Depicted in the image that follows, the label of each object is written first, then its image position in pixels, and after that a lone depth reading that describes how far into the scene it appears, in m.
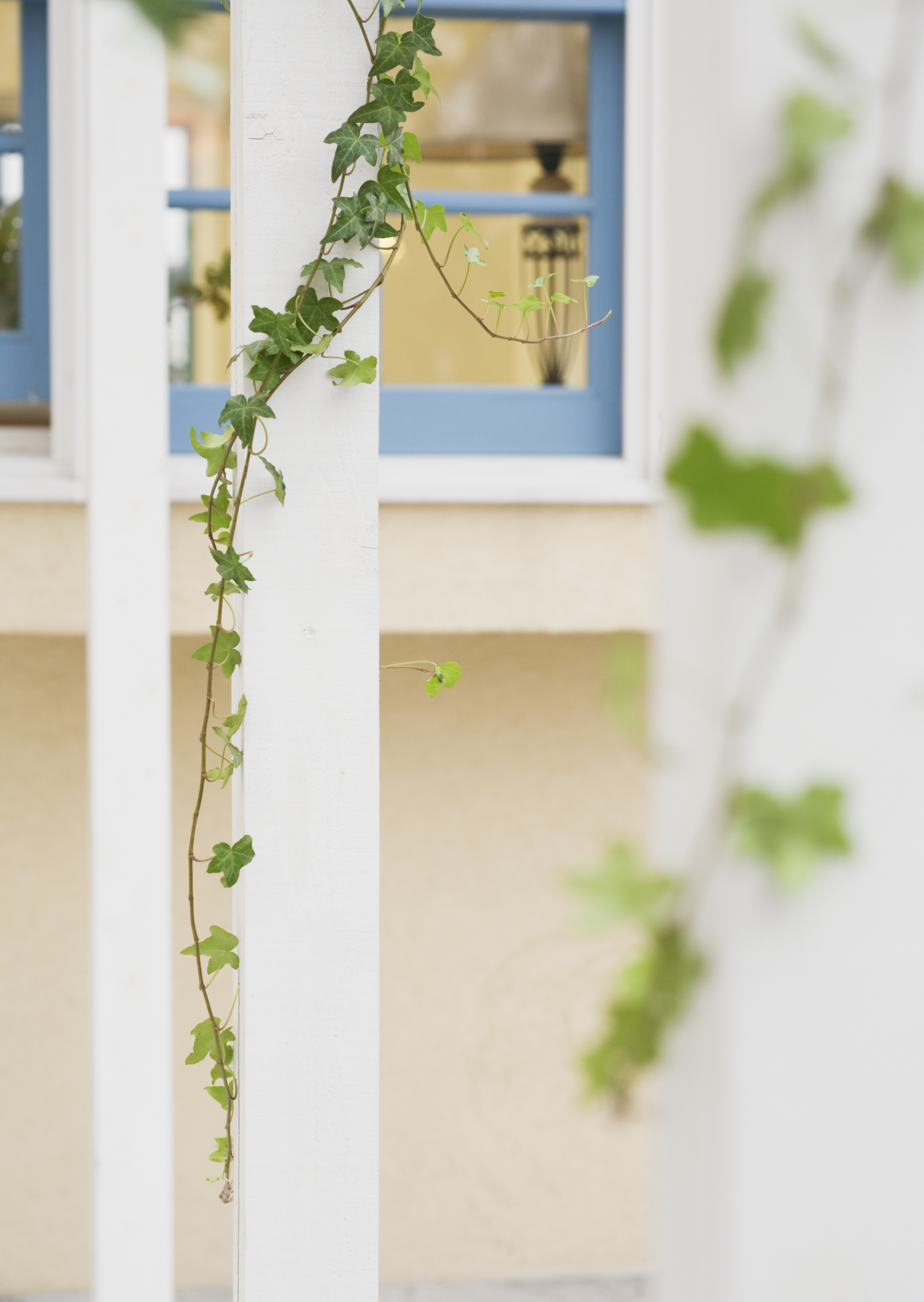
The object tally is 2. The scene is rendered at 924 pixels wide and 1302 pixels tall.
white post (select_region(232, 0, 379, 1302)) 3.23
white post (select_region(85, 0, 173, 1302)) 3.55
